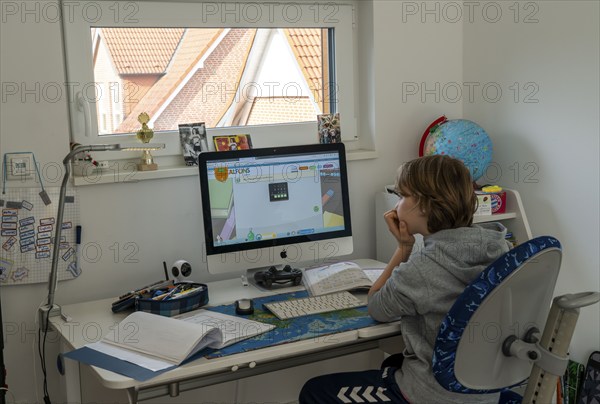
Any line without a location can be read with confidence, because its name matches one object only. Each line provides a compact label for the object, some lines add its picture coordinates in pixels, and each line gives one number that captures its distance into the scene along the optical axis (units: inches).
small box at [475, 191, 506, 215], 107.3
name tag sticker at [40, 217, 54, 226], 92.4
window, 99.0
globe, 108.6
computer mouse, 86.0
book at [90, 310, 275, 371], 72.6
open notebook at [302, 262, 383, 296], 93.8
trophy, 99.4
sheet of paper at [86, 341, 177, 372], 71.2
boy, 72.9
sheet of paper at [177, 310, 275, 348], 77.7
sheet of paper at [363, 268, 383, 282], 98.8
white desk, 71.1
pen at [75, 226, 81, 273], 95.0
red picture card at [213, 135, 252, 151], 106.3
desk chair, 65.7
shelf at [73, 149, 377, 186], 95.0
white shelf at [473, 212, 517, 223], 107.4
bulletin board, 90.7
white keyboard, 85.4
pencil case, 85.4
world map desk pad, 75.7
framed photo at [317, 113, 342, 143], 112.8
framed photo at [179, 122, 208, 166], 103.7
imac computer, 94.3
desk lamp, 84.9
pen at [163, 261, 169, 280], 97.6
